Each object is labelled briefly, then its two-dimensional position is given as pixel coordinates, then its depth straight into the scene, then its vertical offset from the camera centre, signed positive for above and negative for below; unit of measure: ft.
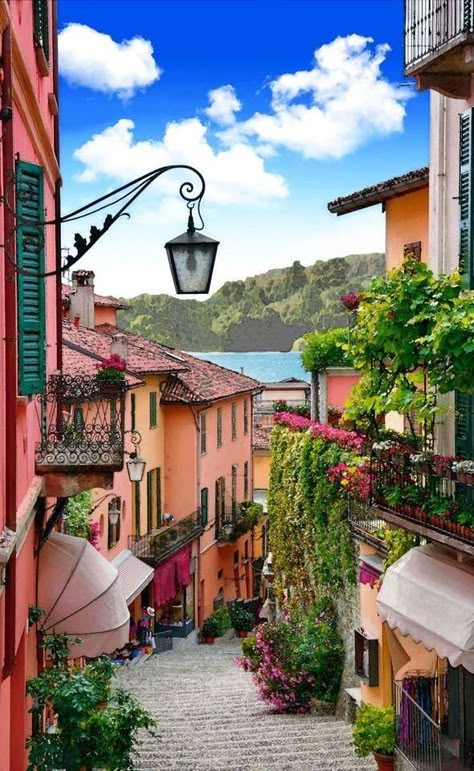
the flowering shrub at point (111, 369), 39.38 -0.64
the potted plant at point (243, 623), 121.70 -30.95
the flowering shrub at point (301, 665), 64.03 -18.92
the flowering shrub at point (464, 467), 36.17 -3.91
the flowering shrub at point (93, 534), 74.33 -12.81
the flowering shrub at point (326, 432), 63.06 -5.13
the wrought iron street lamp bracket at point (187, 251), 25.90 +2.48
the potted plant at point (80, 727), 31.60 -11.32
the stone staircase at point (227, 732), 48.78 -19.97
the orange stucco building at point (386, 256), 55.36 +5.55
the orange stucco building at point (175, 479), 104.17 -14.56
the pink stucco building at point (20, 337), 26.50 +0.42
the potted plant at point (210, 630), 119.24 -31.20
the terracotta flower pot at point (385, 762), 45.39 -17.51
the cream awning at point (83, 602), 38.60 -9.14
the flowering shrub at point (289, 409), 96.07 -5.21
